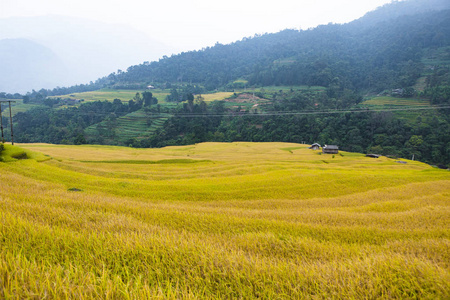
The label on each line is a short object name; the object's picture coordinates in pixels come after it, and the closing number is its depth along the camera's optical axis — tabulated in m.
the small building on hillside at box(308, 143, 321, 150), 48.03
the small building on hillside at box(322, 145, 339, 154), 43.47
